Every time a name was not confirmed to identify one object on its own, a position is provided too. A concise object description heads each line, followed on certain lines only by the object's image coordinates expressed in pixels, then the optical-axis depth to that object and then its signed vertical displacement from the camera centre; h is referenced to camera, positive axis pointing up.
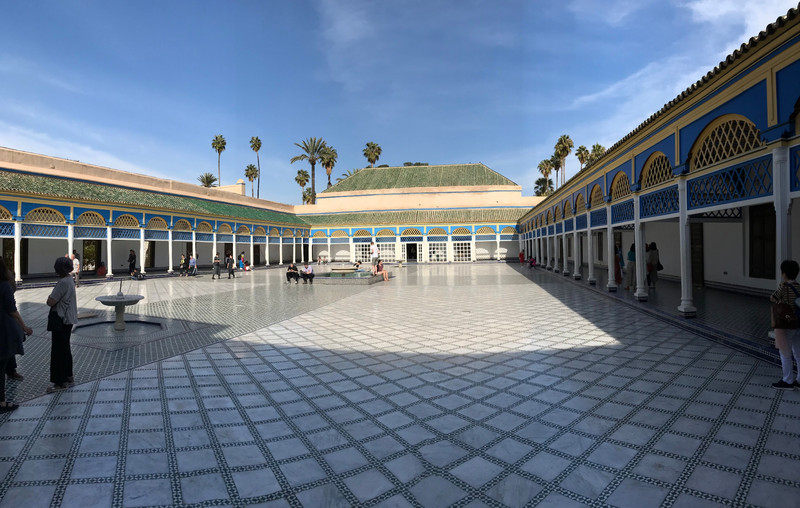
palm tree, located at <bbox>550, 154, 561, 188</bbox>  49.97 +12.09
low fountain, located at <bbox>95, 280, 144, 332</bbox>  7.51 -0.88
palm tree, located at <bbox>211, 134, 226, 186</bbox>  56.84 +16.68
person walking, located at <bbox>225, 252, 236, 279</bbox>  20.58 -0.39
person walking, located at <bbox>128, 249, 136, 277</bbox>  20.03 -0.32
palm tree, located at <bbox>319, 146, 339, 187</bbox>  54.66 +13.86
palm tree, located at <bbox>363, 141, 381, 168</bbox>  63.81 +16.89
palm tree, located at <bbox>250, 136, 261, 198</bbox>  60.50 +17.57
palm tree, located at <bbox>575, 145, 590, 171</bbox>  48.06 +12.17
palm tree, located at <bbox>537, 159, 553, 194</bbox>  57.76 +12.74
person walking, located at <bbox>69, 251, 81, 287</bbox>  14.86 -0.44
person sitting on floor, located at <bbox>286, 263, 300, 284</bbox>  17.84 -0.89
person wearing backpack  4.13 -0.87
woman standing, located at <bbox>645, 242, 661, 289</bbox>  12.27 -0.39
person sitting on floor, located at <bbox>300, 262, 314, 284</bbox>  17.55 -0.88
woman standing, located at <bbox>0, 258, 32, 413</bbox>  3.84 -0.75
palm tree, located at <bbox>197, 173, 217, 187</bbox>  60.06 +12.01
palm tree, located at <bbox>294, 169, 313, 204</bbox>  64.81 +13.10
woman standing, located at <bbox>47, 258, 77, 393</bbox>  4.53 -0.77
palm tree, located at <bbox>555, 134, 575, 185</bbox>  48.14 +13.16
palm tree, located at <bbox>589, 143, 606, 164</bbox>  46.64 +12.34
